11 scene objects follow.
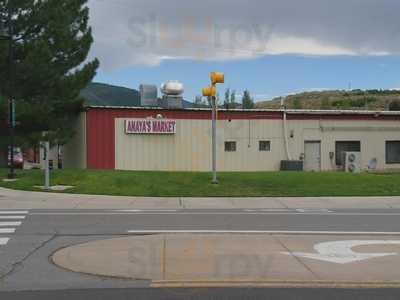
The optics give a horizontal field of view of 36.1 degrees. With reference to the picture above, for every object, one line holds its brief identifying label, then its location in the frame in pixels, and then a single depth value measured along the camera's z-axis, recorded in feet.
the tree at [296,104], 271.28
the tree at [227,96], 223.06
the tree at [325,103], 300.94
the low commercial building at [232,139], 108.99
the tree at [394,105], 244.34
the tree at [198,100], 211.04
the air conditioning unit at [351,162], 120.42
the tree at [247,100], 232.49
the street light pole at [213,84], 68.95
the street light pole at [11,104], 80.28
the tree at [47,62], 92.79
